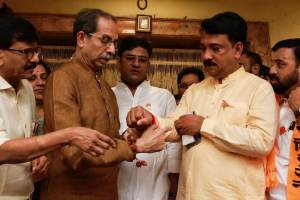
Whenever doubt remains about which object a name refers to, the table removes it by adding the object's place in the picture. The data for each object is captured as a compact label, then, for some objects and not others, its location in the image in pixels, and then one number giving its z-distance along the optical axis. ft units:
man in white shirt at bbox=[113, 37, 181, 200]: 5.77
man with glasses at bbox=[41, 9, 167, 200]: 4.06
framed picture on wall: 9.02
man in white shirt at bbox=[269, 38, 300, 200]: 4.76
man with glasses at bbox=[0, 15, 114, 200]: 3.75
